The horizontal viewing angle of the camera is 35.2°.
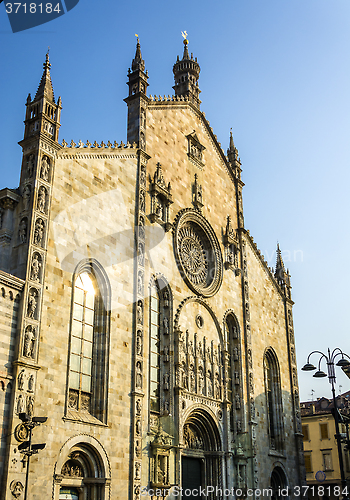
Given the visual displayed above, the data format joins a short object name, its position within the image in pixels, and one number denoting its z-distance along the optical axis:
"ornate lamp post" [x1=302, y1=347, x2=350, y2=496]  20.92
